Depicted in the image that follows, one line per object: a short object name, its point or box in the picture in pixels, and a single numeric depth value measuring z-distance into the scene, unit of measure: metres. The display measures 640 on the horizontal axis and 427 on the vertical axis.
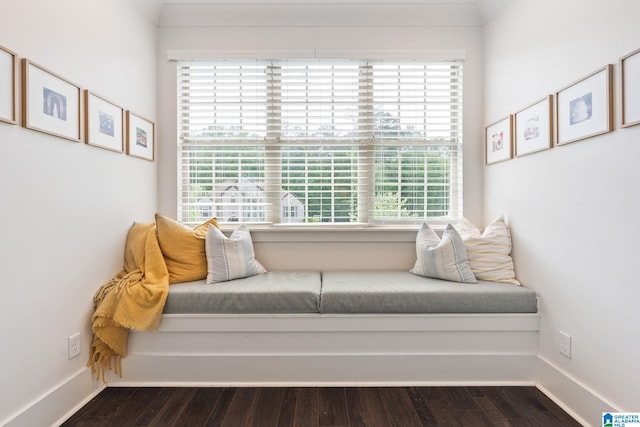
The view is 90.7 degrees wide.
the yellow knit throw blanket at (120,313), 1.86
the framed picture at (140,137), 2.24
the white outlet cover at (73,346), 1.74
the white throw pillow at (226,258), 2.19
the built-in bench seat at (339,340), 1.96
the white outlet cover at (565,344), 1.75
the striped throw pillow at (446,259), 2.19
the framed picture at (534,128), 1.86
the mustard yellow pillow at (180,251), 2.19
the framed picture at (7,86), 1.35
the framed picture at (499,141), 2.24
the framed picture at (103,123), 1.86
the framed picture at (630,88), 1.35
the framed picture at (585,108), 1.48
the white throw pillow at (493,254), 2.20
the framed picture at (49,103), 1.47
